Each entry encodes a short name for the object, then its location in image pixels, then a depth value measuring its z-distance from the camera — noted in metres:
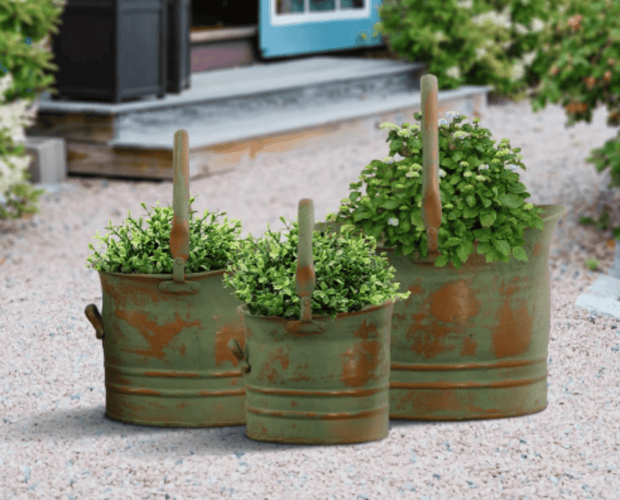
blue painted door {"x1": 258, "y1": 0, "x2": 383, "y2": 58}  16.62
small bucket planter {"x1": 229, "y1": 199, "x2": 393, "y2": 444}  4.71
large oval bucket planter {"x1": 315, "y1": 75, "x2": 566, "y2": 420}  5.16
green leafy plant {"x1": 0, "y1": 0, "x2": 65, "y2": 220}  9.39
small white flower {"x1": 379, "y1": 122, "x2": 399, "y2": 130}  5.38
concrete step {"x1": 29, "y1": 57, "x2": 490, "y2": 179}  11.63
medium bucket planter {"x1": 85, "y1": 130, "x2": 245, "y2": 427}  5.01
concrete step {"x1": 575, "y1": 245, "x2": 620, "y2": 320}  7.43
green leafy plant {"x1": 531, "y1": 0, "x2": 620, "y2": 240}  9.59
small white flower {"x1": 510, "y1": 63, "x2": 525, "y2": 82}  17.07
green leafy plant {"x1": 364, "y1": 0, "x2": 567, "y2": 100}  15.98
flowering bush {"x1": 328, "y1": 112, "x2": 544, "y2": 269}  5.12
